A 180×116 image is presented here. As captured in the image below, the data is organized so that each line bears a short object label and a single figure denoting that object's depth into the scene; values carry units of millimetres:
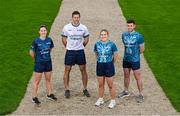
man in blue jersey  14055
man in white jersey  14250
